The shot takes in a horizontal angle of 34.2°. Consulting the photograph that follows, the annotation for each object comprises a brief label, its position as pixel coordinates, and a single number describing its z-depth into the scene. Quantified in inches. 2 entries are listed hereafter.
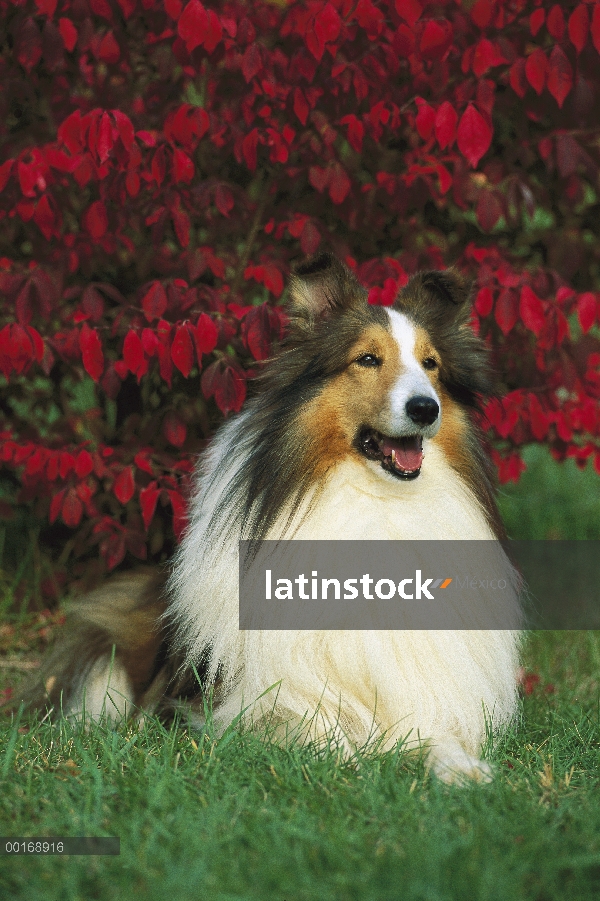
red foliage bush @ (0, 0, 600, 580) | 136.8
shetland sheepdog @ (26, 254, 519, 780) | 116.5
